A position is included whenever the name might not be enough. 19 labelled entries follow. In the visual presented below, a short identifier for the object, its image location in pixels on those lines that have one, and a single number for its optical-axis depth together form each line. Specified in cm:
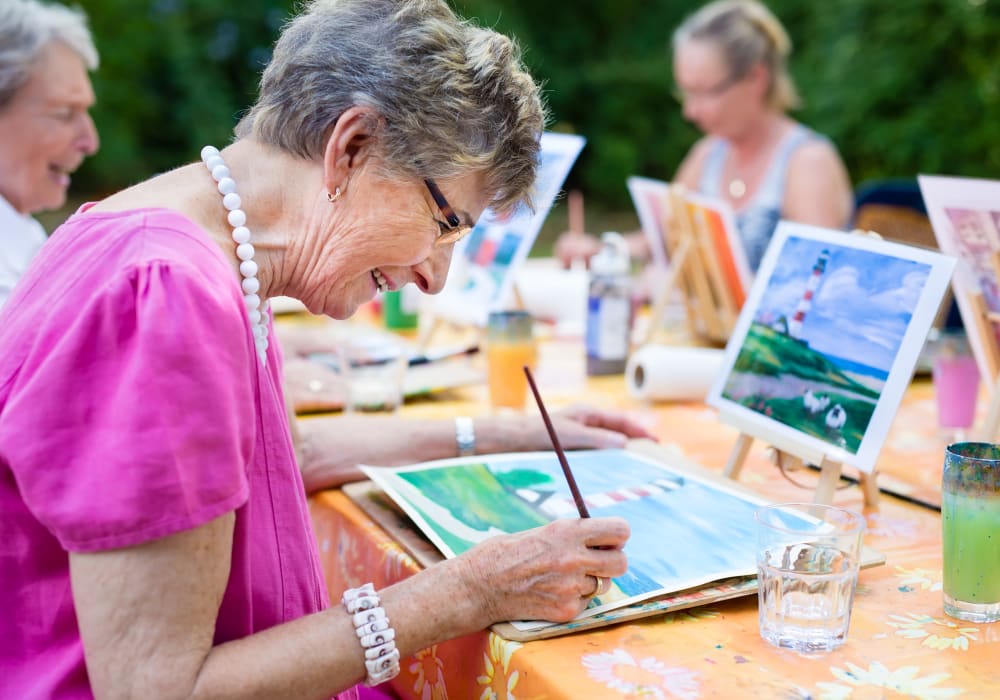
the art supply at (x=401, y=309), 282
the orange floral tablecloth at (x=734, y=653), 98
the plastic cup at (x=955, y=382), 183
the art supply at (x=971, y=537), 110
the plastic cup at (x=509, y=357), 203
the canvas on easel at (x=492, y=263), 240
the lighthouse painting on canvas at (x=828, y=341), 137
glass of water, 104
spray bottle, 230
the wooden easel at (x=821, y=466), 140
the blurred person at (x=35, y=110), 238
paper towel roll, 205
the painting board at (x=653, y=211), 270
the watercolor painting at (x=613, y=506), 119
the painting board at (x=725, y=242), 243
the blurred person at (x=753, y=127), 327
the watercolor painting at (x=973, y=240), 150
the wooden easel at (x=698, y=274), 247
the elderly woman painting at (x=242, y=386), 90
